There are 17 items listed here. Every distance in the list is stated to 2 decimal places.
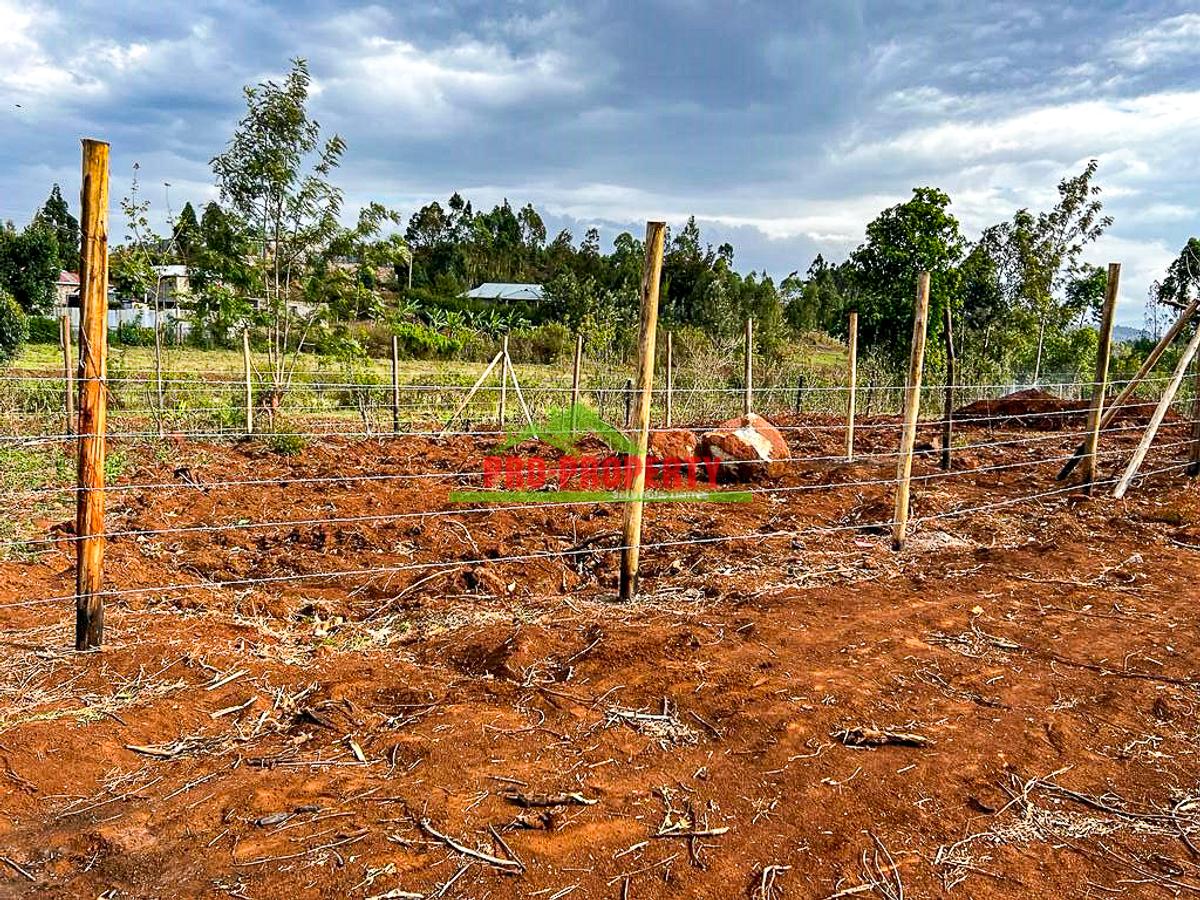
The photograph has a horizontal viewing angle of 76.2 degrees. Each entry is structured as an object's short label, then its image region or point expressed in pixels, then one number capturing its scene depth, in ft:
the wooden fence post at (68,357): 26.88
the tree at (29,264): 77.56
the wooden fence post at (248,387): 30.65
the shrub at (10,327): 45.93
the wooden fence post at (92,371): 10.21
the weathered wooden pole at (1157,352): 21.74
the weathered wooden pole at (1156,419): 20.92
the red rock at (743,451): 26.32
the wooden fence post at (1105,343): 21.38
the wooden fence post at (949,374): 25.52
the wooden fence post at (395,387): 33.28
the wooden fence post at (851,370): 28.04
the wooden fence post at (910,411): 17.69
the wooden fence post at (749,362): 33.04
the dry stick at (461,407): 33.97
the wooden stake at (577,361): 34.19
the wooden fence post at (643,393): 13.56
